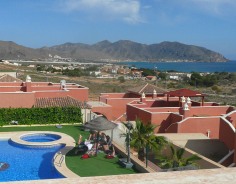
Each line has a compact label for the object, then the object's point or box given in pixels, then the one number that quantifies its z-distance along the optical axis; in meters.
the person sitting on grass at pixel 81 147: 17.58
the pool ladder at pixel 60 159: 15.86
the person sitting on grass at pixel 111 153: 16.83
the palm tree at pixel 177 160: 13.62
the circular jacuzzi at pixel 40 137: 21.70
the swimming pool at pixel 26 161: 15.04
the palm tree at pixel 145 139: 15.09
